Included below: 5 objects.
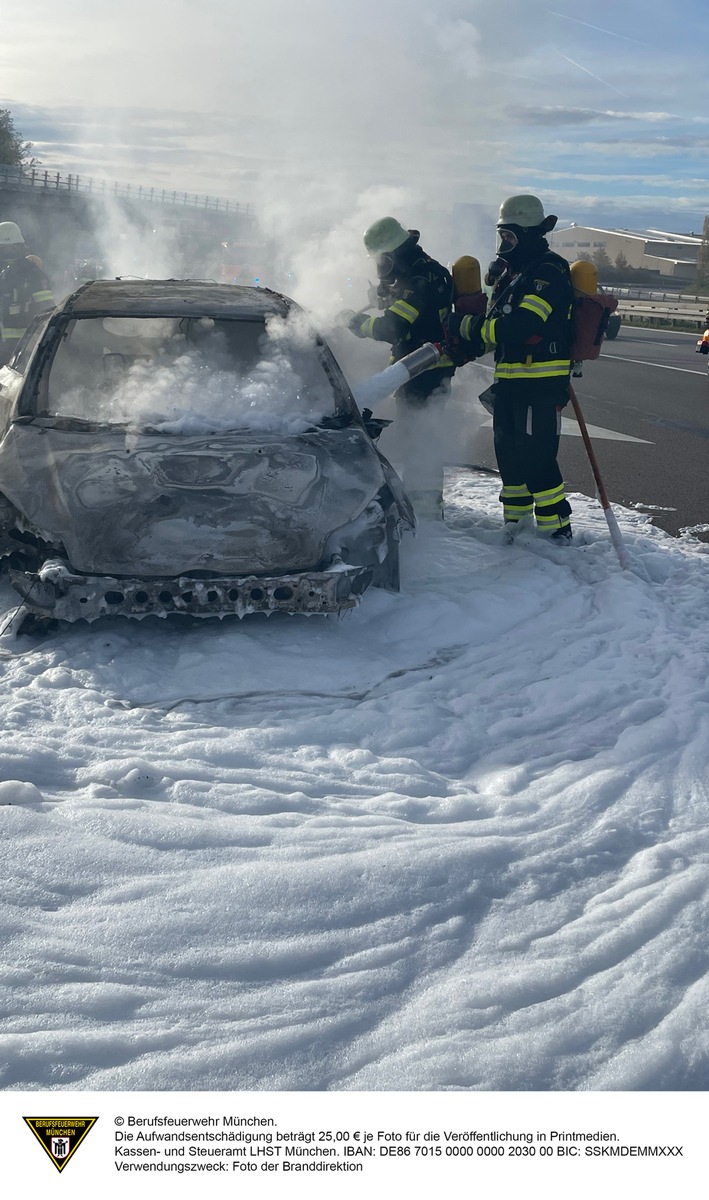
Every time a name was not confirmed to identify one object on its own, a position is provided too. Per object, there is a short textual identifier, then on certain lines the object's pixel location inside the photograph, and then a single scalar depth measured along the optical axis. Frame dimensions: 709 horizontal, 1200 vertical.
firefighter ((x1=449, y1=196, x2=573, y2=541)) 6.26
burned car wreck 4.50
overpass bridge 17.73
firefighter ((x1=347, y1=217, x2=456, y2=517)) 6.87
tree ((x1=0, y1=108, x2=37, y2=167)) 52.42
